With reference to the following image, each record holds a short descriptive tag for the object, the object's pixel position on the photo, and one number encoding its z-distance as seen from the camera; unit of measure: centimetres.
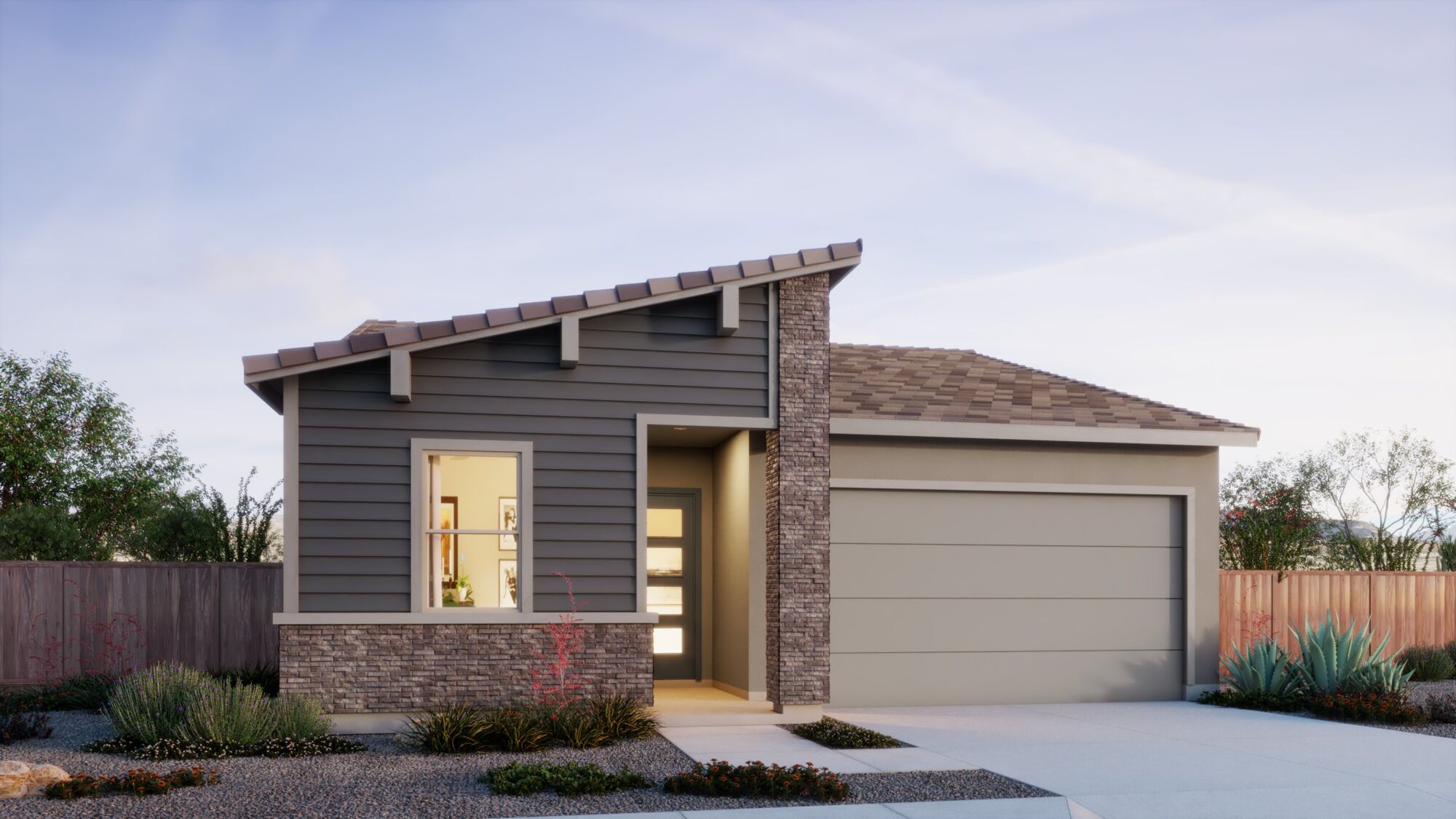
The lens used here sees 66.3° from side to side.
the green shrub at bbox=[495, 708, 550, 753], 852
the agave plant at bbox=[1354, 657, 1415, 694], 1130
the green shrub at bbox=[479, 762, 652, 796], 697
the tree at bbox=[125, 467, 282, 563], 1407
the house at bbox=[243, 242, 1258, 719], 947
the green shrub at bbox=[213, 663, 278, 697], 1110
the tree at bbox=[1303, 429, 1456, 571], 2331
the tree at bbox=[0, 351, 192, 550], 2150
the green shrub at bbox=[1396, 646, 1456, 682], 1452
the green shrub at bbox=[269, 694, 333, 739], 854
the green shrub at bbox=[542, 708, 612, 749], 872
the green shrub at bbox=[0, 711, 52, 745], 888
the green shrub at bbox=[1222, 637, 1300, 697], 1162
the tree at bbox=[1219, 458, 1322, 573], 1628
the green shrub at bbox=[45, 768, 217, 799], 673
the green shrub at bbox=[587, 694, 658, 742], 898
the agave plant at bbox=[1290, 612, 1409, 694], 1138
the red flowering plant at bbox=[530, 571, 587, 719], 956
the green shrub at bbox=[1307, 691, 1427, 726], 1049
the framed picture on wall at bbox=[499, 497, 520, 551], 1020
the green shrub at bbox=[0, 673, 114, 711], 1109
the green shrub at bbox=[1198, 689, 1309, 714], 1127
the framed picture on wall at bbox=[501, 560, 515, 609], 1010
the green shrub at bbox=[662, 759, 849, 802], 689
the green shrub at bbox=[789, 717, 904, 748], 880
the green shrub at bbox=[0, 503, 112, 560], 1473
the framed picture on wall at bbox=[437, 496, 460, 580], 1004
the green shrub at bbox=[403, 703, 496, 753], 840
